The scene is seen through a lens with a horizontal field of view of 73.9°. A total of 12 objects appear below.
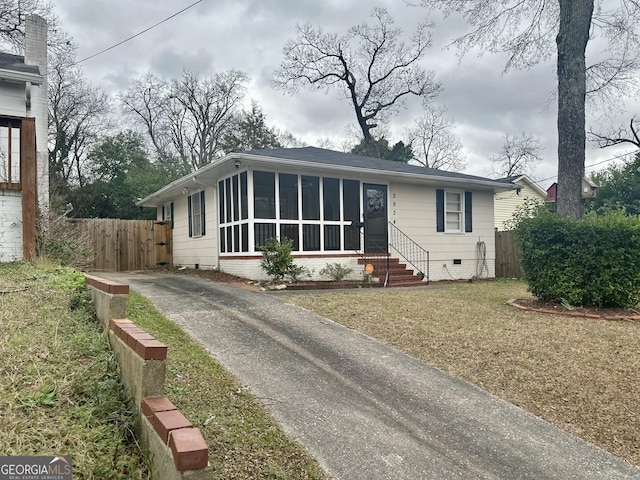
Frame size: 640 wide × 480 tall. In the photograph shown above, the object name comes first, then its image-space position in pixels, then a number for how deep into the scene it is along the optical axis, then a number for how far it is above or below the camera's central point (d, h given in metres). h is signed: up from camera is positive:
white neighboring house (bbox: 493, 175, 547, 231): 24.28 +2.09
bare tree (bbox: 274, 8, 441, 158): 25.12 +10.39
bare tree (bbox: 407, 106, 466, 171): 34.34 +7.53
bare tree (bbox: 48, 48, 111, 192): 22.61 +6.95
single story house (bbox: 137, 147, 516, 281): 10.13 +0.71
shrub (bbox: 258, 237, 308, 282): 9.25 -0.45
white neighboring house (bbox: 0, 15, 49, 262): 7.16 +2.00
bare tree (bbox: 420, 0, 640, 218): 9.35 +4.79
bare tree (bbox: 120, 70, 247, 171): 29.78 +9.25
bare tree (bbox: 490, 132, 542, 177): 35.12 +6.70
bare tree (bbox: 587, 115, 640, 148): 21.50 +4.98
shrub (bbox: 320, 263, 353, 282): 10.52 -0.84
